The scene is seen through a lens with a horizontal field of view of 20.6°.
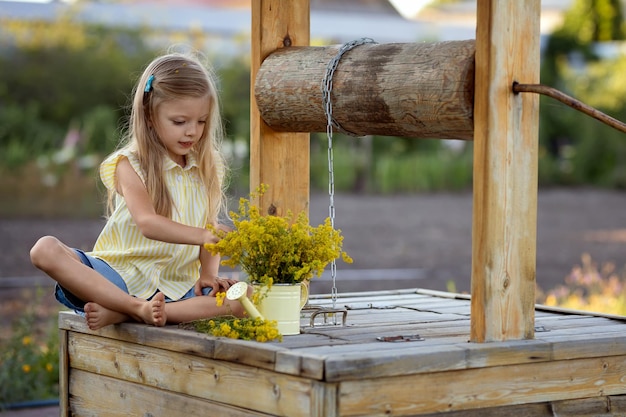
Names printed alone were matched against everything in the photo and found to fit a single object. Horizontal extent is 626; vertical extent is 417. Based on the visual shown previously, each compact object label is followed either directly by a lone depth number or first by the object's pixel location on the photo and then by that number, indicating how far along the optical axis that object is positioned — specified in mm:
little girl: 6070
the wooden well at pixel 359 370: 4908
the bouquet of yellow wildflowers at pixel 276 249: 5639
